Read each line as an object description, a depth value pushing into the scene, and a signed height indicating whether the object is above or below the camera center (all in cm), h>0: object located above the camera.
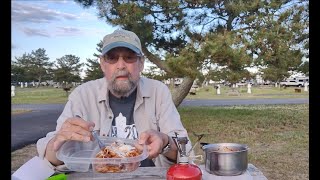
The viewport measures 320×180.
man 109 -3
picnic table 85 -22
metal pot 80 -17
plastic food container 81 -17
